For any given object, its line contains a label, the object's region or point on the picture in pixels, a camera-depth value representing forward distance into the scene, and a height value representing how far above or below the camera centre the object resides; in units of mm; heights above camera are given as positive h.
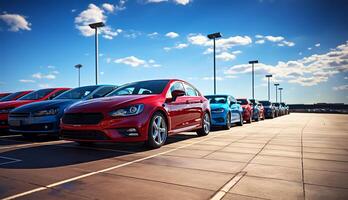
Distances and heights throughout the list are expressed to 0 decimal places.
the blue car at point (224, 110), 10844 -383
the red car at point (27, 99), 8234 +76
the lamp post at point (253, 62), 35900 +4977
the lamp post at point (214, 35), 22814 +5332
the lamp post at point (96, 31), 20472 +5179
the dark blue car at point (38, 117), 6789 -383
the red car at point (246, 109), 15289 -448
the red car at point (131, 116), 5312 -293
